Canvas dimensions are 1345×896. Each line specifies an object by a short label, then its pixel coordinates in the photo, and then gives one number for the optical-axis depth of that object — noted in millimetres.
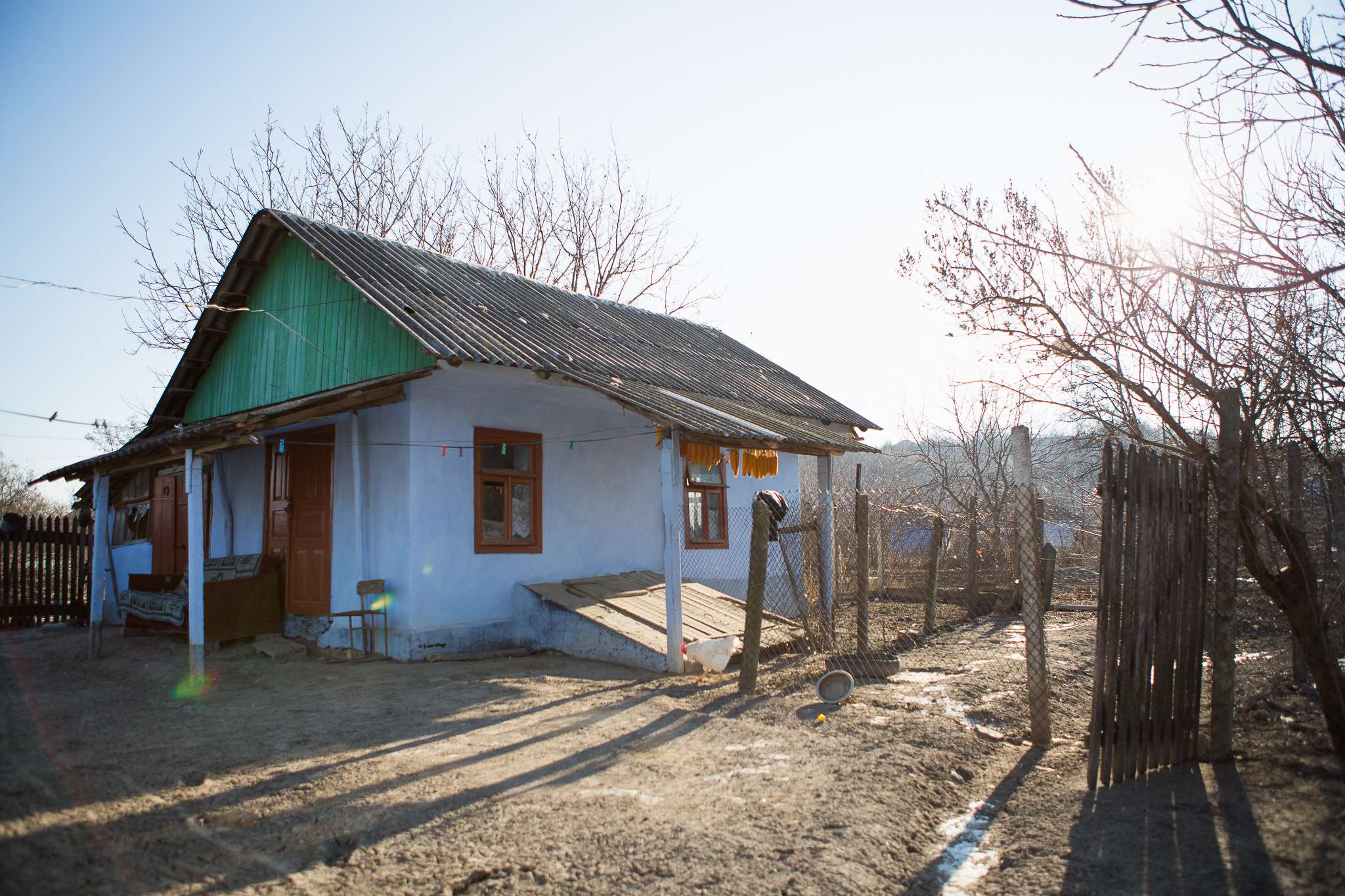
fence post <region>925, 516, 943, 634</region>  11266
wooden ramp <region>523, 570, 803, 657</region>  9344
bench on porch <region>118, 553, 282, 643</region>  10562
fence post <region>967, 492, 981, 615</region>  13531
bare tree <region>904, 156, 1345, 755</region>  4781
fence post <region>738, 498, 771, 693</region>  7543
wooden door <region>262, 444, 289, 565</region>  11430
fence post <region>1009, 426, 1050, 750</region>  5523
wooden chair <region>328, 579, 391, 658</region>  9688
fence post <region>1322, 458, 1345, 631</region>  6219
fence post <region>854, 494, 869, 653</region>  8953
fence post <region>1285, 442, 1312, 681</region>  5633
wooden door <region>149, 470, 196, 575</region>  13703
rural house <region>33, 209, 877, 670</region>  9469
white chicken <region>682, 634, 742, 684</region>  8742
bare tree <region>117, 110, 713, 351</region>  23891
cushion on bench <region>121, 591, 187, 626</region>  11094
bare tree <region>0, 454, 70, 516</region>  37062
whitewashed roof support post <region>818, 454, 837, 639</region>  9578
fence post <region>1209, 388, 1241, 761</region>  4895
